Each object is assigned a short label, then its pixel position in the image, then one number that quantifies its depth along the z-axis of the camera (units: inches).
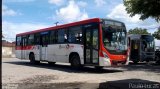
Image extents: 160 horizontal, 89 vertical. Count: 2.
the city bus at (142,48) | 688.4
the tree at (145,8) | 492.8
